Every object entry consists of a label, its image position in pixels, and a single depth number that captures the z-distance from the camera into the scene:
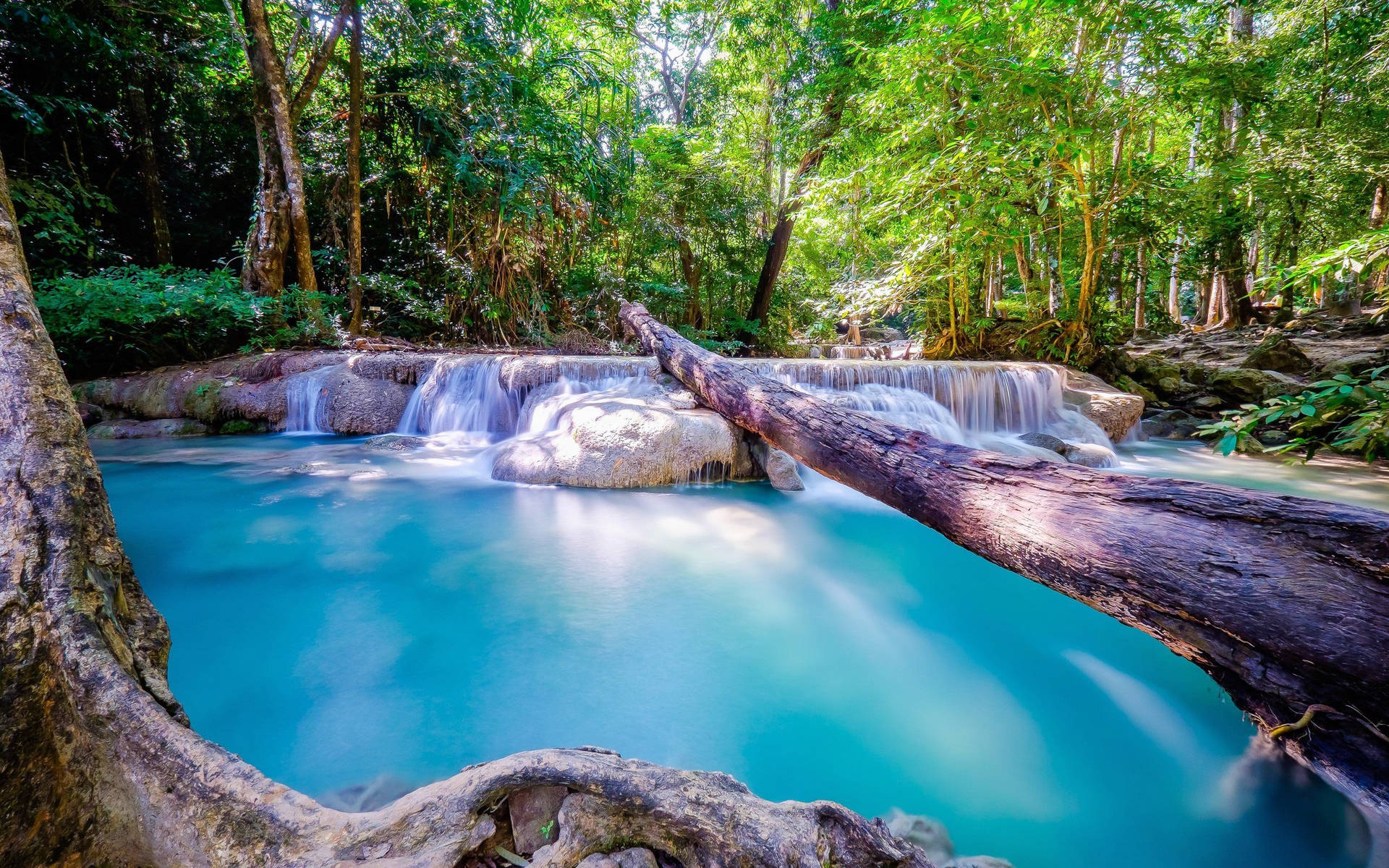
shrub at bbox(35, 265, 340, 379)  5.38
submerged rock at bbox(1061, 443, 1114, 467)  5.46
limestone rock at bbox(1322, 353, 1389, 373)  6.02
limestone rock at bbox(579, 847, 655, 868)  0.81
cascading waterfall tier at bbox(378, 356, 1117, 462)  6.17
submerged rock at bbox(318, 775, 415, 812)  1.49
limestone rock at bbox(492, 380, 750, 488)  4.51
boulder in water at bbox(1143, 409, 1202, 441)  7.10
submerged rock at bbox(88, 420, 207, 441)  5.78
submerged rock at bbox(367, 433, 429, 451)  5.79
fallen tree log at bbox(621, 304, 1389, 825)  0.95
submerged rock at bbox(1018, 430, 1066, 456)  5.65
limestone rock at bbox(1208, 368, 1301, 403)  6.56
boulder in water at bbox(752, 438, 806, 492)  4.79
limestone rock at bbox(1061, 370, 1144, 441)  6.67
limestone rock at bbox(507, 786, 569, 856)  0.85
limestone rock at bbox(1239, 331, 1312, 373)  7.19
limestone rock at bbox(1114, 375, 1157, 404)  7.73
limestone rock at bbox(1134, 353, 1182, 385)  7.88
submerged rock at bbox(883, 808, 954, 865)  1.42
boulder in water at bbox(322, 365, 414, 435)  6.45
